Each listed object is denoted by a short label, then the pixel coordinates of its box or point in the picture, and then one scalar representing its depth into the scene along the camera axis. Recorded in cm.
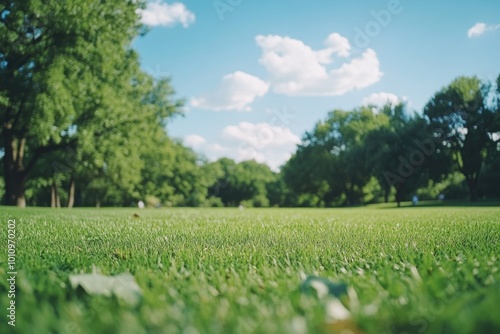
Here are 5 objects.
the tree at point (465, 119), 4141
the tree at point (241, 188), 9125
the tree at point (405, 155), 4062
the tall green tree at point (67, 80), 1852
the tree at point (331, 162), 6025
